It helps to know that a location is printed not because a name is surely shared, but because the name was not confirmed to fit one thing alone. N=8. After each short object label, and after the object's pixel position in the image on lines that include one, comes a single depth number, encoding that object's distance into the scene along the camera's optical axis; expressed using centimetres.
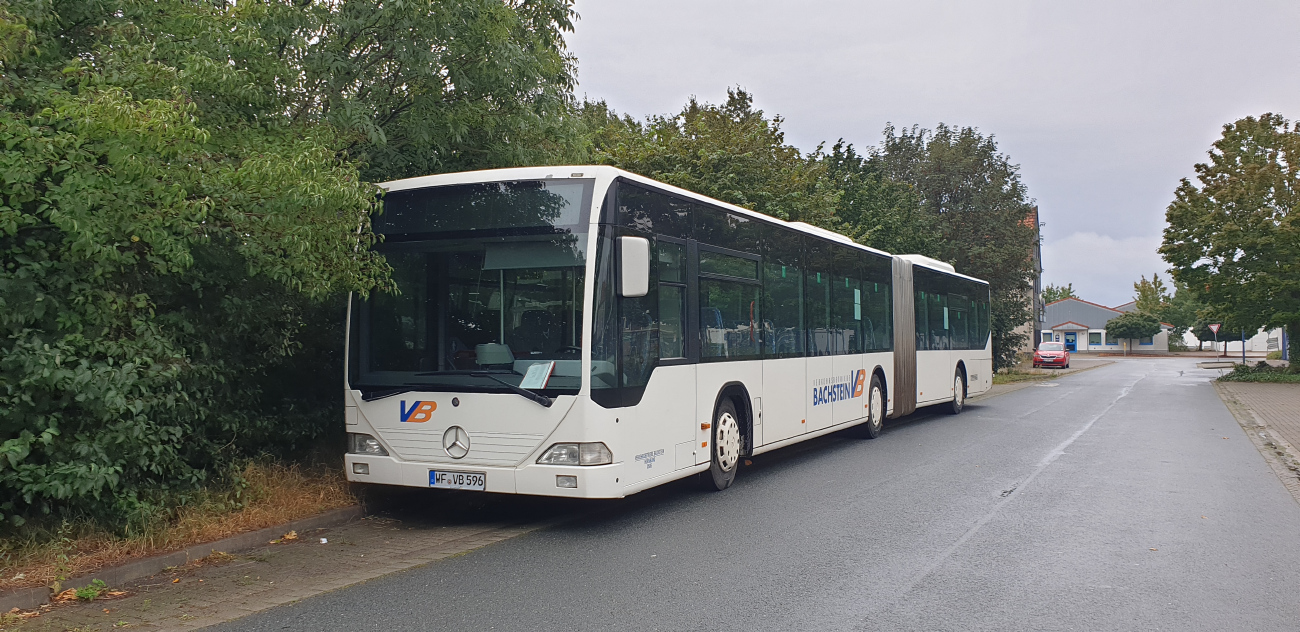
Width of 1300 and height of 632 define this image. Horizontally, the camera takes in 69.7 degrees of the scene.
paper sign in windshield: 734
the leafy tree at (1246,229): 3369
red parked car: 5144
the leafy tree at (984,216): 3709
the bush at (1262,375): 3448
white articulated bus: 732
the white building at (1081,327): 9900
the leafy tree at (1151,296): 9944
